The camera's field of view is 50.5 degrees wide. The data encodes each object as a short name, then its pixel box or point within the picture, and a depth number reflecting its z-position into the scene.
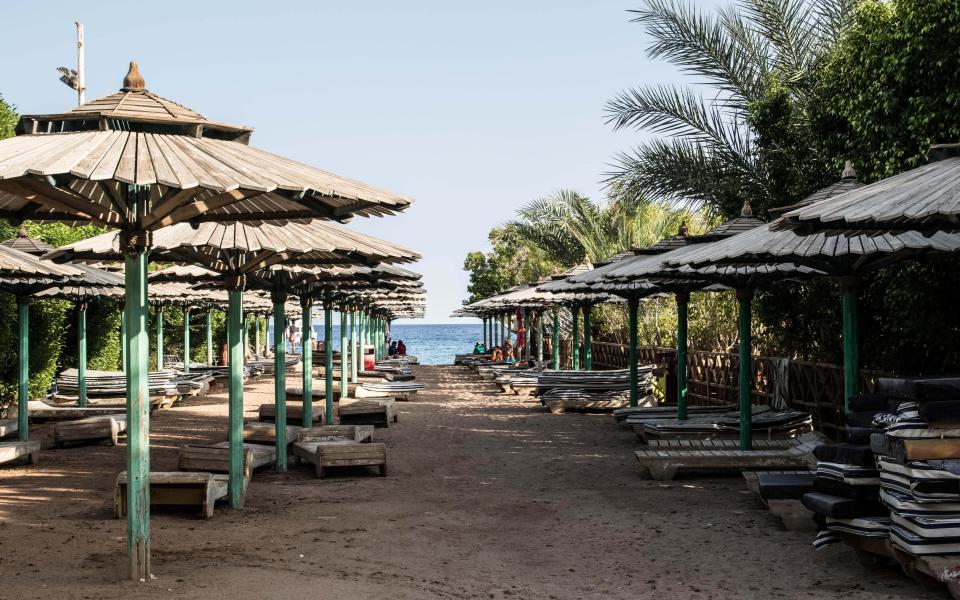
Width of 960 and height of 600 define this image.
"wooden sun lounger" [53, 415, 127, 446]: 13.51
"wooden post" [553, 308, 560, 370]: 25.90
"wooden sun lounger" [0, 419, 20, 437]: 12.67
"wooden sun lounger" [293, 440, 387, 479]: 10.64
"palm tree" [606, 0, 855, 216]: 17.52
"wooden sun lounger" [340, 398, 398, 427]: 16.50
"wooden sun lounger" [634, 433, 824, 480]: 10.30
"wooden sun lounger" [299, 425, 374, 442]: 12.37
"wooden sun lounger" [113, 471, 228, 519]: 8.06
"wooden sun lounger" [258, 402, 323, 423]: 16.12
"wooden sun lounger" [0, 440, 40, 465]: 11.27
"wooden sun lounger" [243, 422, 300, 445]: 12.48
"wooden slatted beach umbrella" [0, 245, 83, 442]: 10.54
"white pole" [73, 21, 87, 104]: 27.25
